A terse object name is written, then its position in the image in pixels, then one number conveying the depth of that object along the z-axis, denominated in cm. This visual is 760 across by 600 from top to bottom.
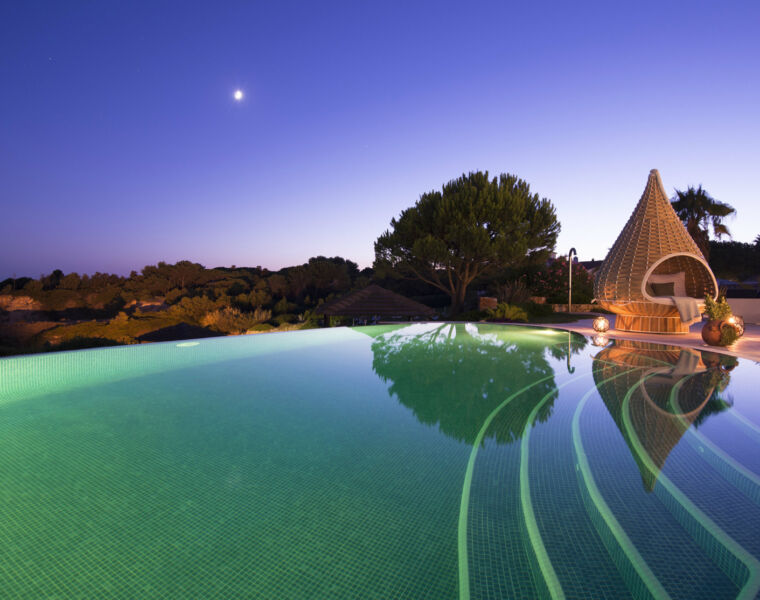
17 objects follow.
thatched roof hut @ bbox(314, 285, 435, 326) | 1236
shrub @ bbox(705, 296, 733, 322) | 793
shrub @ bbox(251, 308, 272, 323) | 1485
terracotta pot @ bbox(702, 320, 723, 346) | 769
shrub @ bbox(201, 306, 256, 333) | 1323
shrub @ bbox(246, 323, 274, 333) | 1308
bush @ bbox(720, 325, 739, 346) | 759
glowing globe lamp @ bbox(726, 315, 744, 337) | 771
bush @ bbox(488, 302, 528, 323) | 1420
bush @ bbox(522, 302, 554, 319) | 1541
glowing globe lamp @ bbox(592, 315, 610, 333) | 925
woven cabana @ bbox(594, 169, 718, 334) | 995
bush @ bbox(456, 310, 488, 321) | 1511
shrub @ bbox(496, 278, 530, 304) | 1791
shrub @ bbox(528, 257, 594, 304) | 1914
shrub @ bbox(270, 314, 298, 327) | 1545
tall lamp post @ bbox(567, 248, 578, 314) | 1510
